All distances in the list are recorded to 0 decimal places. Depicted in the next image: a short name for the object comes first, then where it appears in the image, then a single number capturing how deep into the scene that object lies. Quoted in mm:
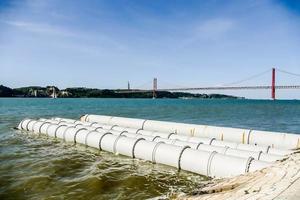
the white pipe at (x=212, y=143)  12234
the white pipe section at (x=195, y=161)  11508
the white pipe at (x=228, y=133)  15141
